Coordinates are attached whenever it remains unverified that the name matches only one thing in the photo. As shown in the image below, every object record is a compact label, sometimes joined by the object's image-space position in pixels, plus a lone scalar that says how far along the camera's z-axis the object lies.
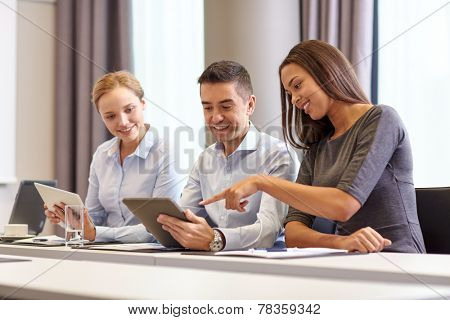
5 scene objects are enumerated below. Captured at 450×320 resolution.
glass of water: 4.83
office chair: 4.67
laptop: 5.39
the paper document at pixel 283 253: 4.28
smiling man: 4.97
